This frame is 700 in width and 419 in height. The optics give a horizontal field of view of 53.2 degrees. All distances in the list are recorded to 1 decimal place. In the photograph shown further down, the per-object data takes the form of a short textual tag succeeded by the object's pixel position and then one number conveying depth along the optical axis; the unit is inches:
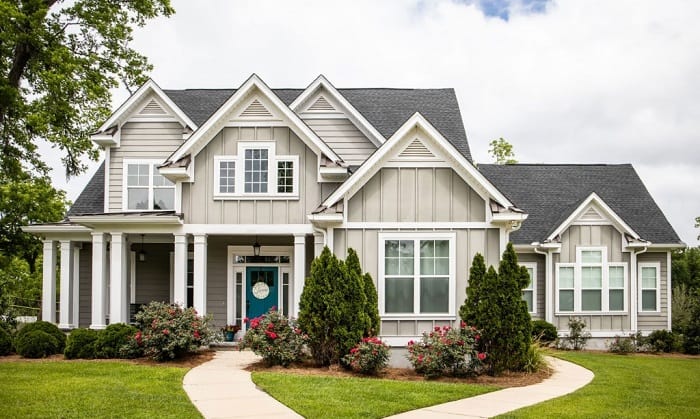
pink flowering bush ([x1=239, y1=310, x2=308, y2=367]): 580.4
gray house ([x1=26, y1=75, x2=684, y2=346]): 637.3
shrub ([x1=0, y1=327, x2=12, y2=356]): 660.7
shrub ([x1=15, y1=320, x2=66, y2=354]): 662.5
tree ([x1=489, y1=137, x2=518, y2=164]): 1615.4
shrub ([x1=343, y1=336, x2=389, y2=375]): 544.1
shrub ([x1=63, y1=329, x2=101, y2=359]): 636.1
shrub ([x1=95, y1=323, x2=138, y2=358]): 636.1
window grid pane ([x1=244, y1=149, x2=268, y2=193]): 741.3
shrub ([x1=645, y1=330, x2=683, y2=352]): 873.0
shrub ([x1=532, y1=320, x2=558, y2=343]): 853.2
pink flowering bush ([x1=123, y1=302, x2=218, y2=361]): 612.1
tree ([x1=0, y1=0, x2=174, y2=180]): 792.3
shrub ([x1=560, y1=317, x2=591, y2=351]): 873.5
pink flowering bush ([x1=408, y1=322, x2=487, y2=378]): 547.5
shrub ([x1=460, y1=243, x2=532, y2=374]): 568.7
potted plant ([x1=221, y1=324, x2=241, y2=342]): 792.3
